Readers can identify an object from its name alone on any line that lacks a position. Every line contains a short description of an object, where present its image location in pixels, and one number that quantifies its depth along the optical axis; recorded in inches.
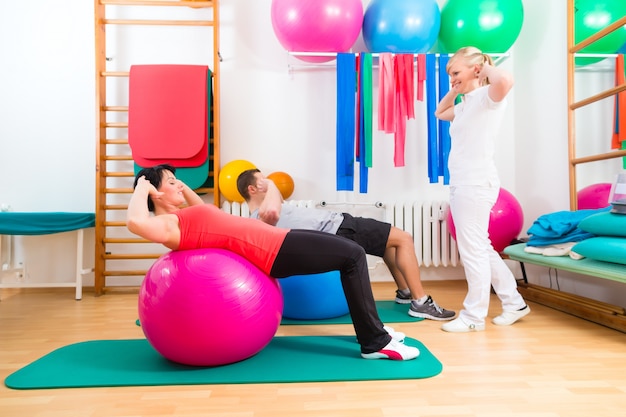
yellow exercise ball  133.8
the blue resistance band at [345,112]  134.3
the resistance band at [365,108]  135.3
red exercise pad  134.1
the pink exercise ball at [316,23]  123.3
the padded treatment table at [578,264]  78.9
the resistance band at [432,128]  135.7
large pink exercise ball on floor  63.6
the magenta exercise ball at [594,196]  106.2
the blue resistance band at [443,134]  135.7
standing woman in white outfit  87.8
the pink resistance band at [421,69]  134.6
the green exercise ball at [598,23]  106.0
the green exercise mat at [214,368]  63.4
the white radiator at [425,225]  144.3
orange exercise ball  138.0
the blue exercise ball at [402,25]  127.7
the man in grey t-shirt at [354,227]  95.0
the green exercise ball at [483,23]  128.2
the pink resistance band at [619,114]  104.0
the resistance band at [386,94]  134.0
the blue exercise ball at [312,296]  94.3
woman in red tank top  67.8
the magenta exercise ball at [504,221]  122.8
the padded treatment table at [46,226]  117.8
